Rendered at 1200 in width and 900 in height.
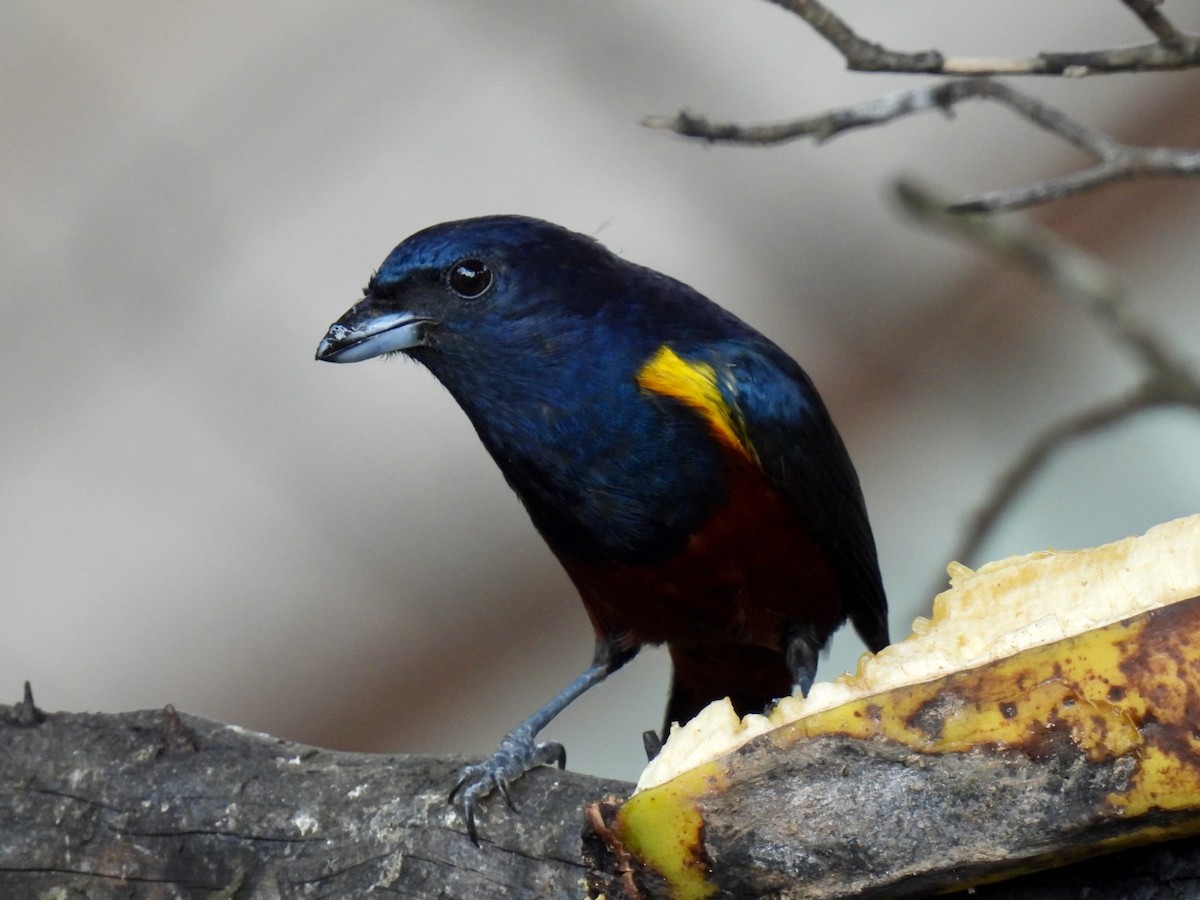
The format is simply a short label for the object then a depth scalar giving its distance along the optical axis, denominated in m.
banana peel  3.16
